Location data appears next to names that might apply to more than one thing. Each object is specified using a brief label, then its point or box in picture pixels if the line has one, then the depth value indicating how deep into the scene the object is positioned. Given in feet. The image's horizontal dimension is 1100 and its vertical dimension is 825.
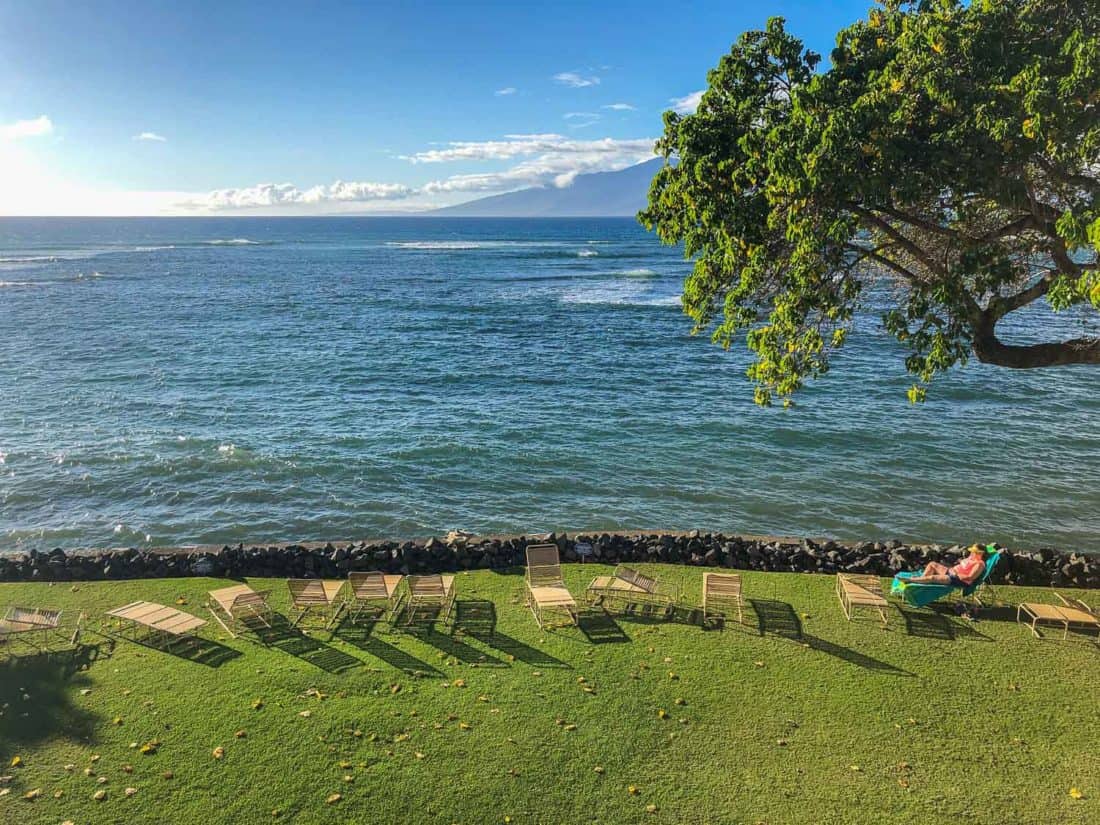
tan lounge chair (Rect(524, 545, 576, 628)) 41.39
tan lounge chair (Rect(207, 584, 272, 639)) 41.36
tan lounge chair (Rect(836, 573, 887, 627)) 41.27
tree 33.14
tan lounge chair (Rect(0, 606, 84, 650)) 38.24
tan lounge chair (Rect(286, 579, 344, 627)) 41.88
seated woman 40.55
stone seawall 47.62
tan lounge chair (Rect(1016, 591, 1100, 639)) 39.37
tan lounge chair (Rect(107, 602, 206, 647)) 38.86
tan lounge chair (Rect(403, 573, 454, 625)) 42.29
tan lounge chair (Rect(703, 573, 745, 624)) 41.71
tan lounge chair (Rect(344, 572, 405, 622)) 42.14
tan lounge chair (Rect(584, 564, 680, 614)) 43.70
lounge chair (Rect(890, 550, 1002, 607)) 40.42
